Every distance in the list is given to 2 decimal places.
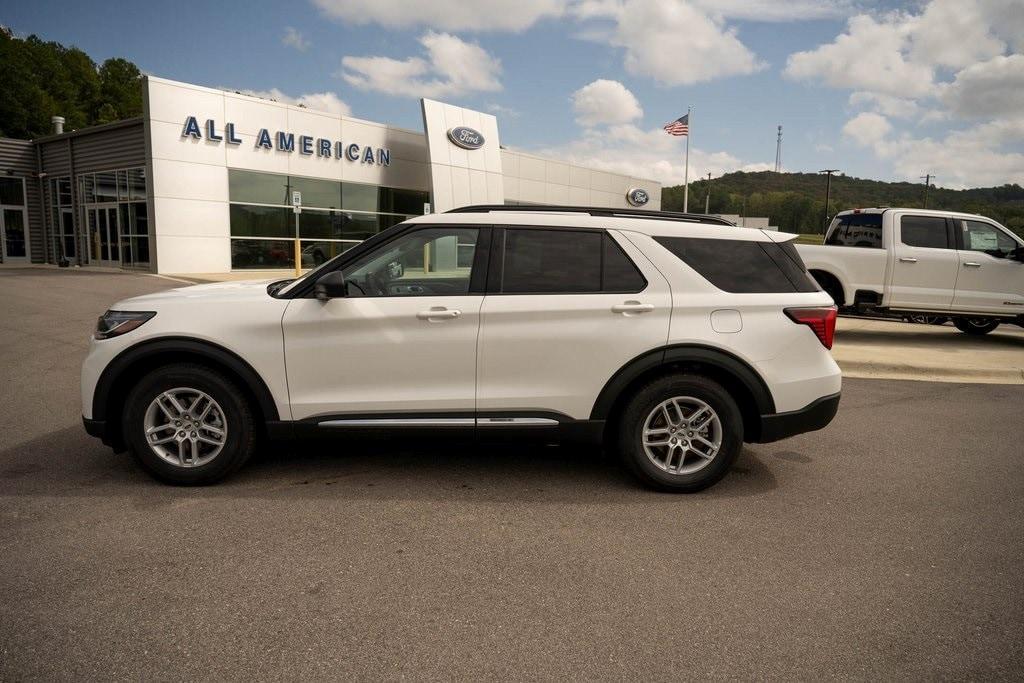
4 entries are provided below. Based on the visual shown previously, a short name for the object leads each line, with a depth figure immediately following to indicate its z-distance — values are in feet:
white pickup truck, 34.40
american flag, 113.80
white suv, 13.17
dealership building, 70.54
